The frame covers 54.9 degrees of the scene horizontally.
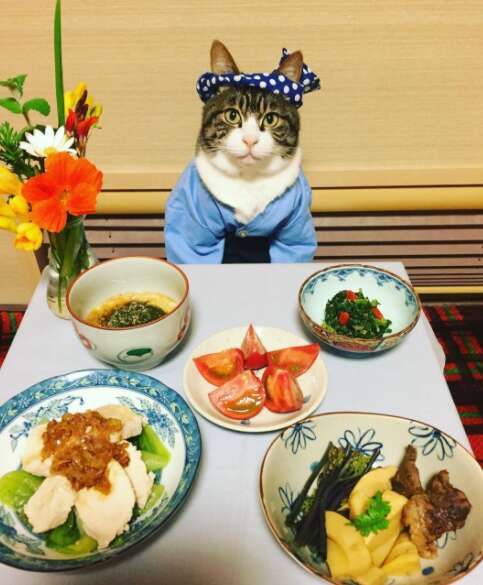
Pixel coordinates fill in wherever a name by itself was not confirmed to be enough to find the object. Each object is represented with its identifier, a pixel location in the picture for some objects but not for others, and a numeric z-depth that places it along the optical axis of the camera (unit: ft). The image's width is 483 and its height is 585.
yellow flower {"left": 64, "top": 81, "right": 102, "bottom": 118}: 2.64
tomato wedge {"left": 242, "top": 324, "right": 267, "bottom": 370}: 2.63
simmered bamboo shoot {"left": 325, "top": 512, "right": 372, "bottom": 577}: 1.76
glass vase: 2.74
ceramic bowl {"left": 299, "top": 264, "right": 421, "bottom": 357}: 2.90
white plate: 2.29
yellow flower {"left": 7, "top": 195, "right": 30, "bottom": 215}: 2.33
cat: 3.41
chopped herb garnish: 2.64
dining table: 1.82
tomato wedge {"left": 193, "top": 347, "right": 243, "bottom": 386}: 2.56
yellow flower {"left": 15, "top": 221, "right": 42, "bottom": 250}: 2.35
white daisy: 2.35
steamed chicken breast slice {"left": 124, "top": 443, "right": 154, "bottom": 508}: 1.97
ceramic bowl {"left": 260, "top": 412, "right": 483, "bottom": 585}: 1.74
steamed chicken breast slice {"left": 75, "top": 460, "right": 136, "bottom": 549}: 1.82
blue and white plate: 1.73
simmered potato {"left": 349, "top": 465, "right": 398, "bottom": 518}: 1.96
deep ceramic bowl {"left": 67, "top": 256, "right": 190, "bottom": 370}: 2.34
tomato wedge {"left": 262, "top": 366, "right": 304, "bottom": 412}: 2.38
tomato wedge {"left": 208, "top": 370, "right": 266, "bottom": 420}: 2.37
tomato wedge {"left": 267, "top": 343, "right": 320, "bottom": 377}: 2.58
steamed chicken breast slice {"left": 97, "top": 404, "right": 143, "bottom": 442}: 2.13
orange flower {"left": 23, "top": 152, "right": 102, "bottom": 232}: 2.26
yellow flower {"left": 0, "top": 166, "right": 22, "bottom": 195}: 2.36
